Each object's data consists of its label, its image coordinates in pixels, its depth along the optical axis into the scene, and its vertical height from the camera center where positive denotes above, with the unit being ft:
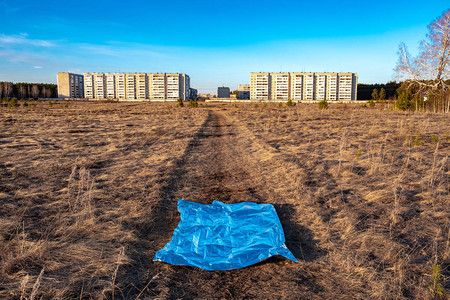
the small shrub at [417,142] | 29.64 -2.68
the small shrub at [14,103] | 110.56 +3.86
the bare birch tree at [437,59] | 72.08 +15.57
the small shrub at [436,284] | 7.97 -4.88
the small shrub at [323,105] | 83.27 +3.33
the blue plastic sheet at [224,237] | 10.32 -5.26
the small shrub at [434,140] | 29.53 -2.52
